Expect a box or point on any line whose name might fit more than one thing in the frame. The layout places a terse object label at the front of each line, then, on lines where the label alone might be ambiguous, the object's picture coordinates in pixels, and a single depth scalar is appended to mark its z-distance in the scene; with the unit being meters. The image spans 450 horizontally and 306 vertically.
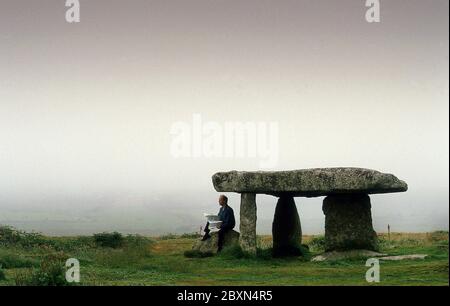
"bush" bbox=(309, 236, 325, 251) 26.84
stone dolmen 21.55
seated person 23.50
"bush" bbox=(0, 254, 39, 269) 20.17
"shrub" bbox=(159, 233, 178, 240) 32.68
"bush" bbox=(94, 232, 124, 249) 26.69
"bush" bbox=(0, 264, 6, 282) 17.35
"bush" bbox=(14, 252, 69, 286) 15.98
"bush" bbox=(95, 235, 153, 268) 21.00
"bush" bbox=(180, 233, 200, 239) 33.38
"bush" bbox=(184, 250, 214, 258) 23.08
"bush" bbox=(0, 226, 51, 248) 25.44
